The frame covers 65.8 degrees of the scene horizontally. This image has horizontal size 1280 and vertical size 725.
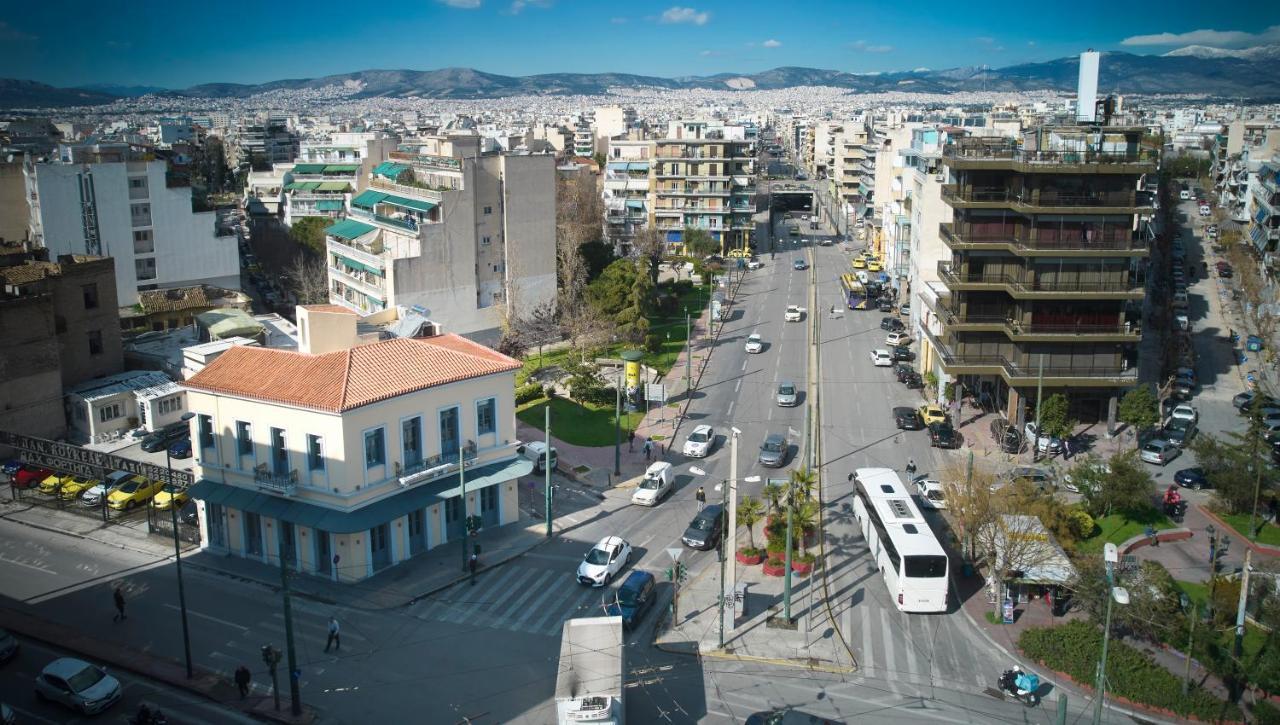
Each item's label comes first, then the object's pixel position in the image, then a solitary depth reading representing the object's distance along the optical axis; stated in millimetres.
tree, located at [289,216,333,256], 85750
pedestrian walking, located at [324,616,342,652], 27625
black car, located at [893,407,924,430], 46906
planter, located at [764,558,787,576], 32453
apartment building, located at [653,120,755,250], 94938
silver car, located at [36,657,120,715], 24594
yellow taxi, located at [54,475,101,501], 39094
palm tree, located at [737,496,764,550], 33219
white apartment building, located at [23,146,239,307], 65938
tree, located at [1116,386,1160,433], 43031
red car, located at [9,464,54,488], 39875
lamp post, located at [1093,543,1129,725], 21272
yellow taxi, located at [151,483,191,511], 36438
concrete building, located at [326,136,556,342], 61562
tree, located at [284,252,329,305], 69688
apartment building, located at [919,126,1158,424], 42688
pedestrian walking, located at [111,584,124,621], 29500
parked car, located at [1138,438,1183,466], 41969
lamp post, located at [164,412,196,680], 25453
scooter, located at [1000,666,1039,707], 25094
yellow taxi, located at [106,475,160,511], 37875
